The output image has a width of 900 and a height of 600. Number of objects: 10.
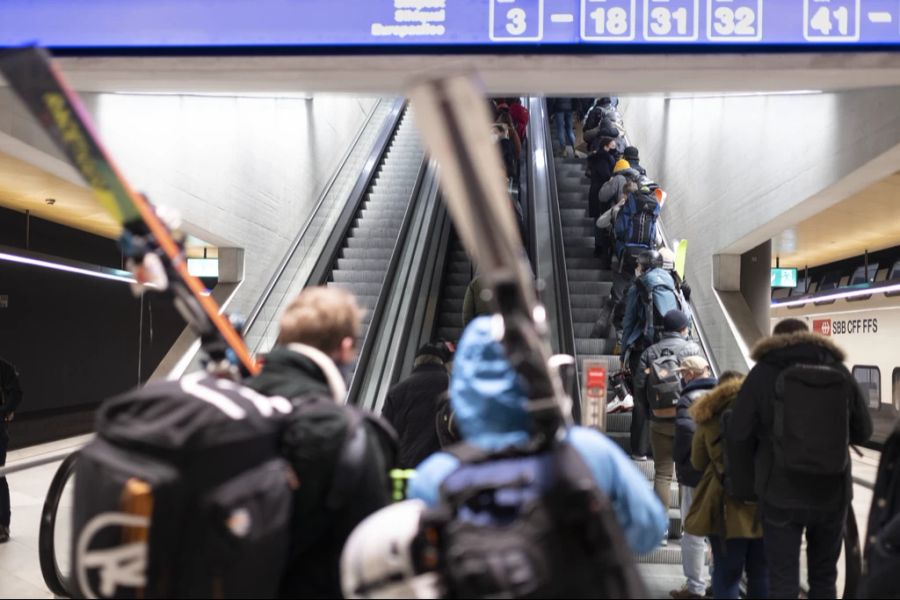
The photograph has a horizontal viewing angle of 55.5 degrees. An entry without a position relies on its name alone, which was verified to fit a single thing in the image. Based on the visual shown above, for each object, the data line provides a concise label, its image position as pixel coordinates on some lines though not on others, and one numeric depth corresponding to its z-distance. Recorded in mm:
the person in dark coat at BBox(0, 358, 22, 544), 6719
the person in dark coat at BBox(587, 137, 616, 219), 10555
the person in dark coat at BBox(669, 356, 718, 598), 4836
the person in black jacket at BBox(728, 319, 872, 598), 3725
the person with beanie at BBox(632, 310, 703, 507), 5910
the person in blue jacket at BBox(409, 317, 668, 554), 1848
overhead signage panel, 4352
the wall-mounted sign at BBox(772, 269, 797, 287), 13031
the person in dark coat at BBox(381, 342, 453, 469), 5121
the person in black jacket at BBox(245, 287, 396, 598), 2021
